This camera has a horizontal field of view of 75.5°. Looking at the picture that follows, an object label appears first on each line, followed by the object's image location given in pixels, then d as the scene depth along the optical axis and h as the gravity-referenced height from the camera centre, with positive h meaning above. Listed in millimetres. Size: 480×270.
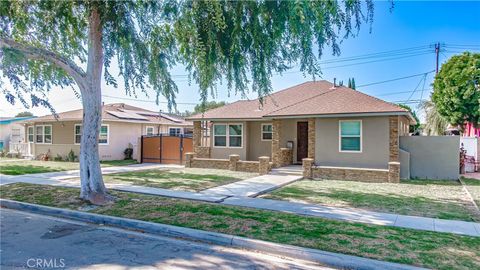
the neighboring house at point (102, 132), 21875 +560
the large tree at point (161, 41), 6844 +2471
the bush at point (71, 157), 21681 -1276
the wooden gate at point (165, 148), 20469 -599
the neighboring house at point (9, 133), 30078 +556
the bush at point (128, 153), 23094 -1036
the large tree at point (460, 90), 19812 +3440
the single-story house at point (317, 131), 13484 +452
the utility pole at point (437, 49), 28766 +8551
